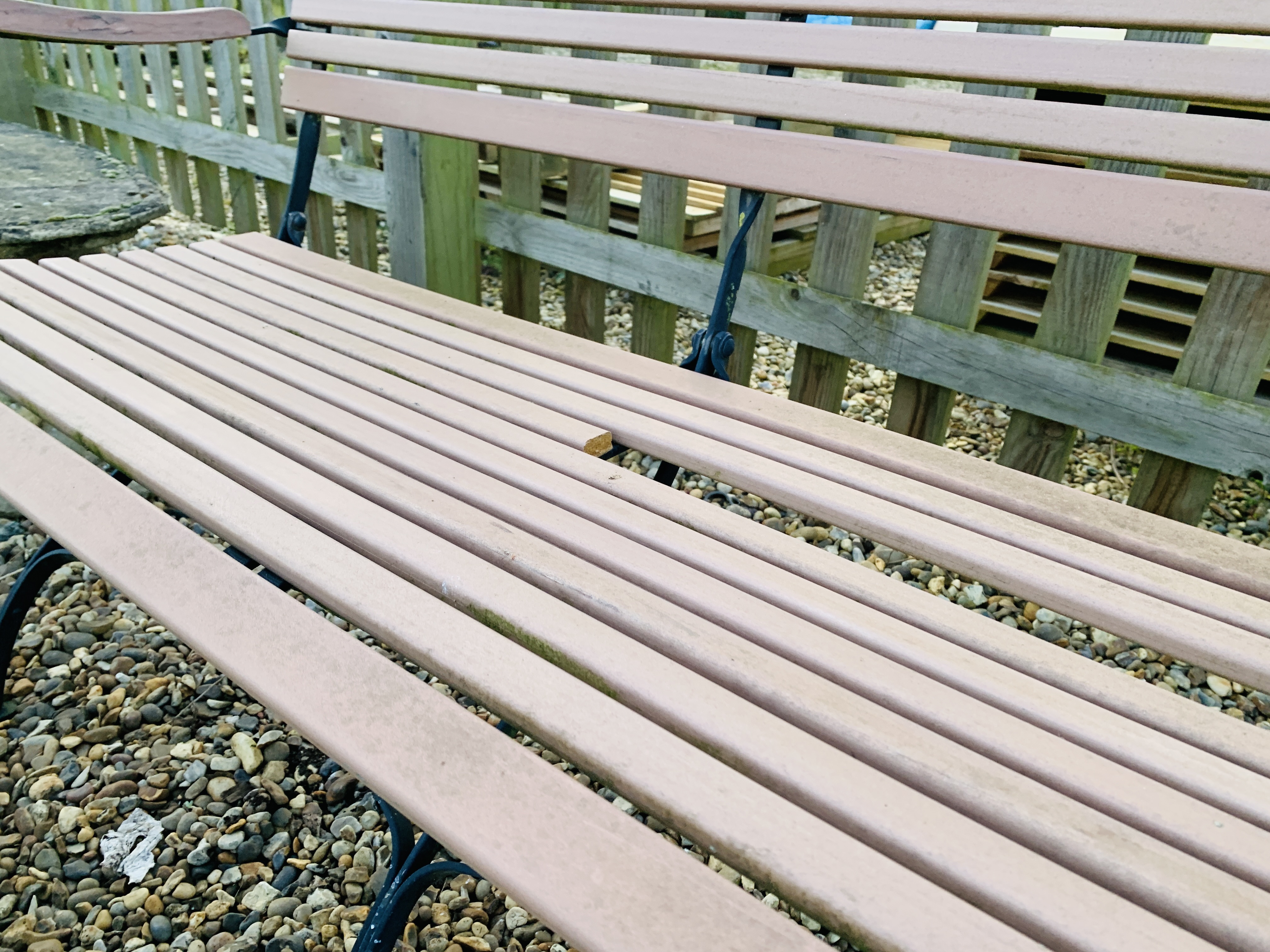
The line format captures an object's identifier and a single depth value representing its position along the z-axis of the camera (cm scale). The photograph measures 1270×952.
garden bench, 64
